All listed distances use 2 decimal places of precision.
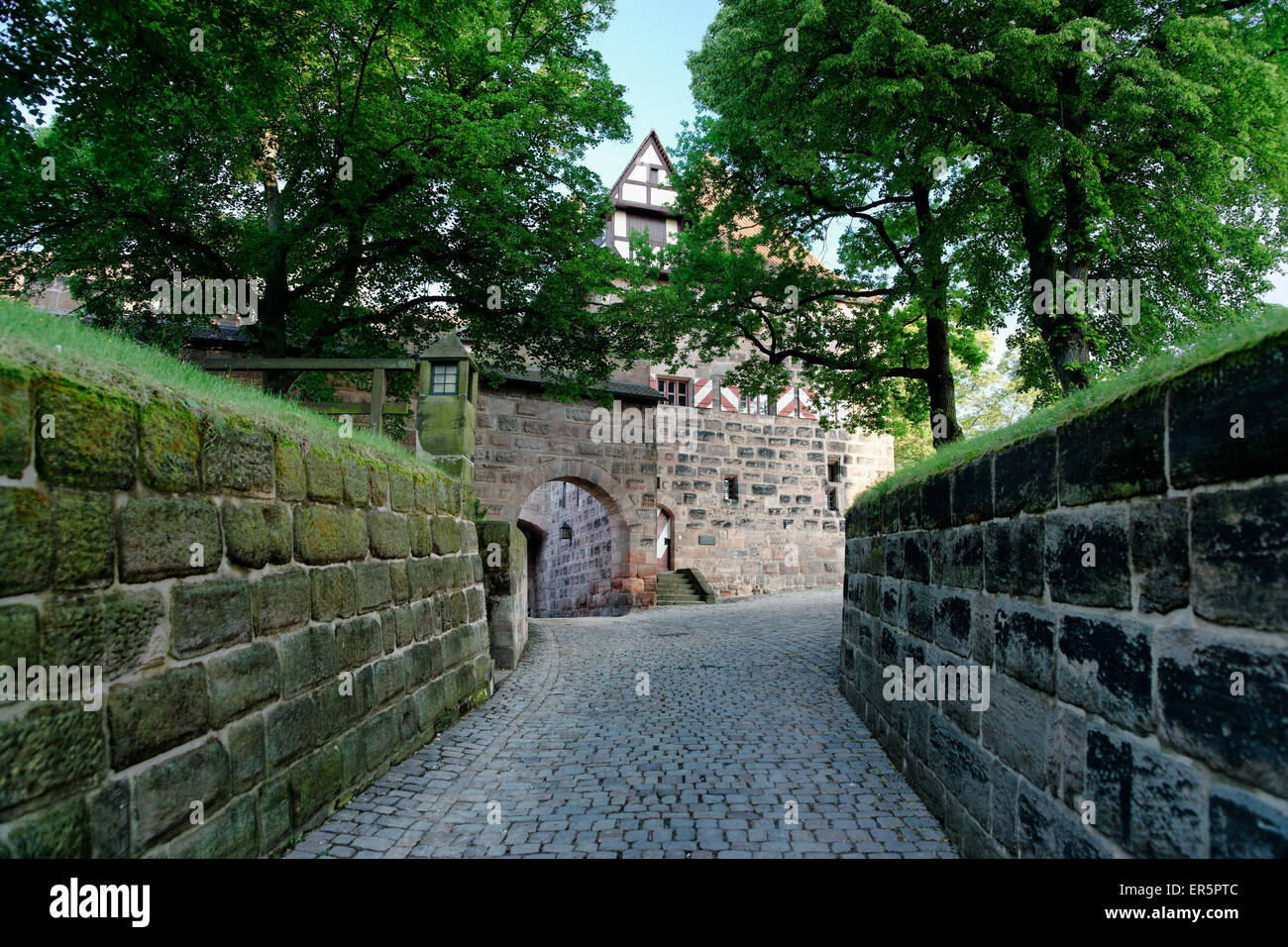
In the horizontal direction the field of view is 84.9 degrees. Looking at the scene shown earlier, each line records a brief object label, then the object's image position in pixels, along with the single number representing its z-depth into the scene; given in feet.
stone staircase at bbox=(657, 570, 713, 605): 56.03
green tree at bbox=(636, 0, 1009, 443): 25.45
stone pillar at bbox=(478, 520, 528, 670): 24.99
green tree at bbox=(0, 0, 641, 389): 23.03
